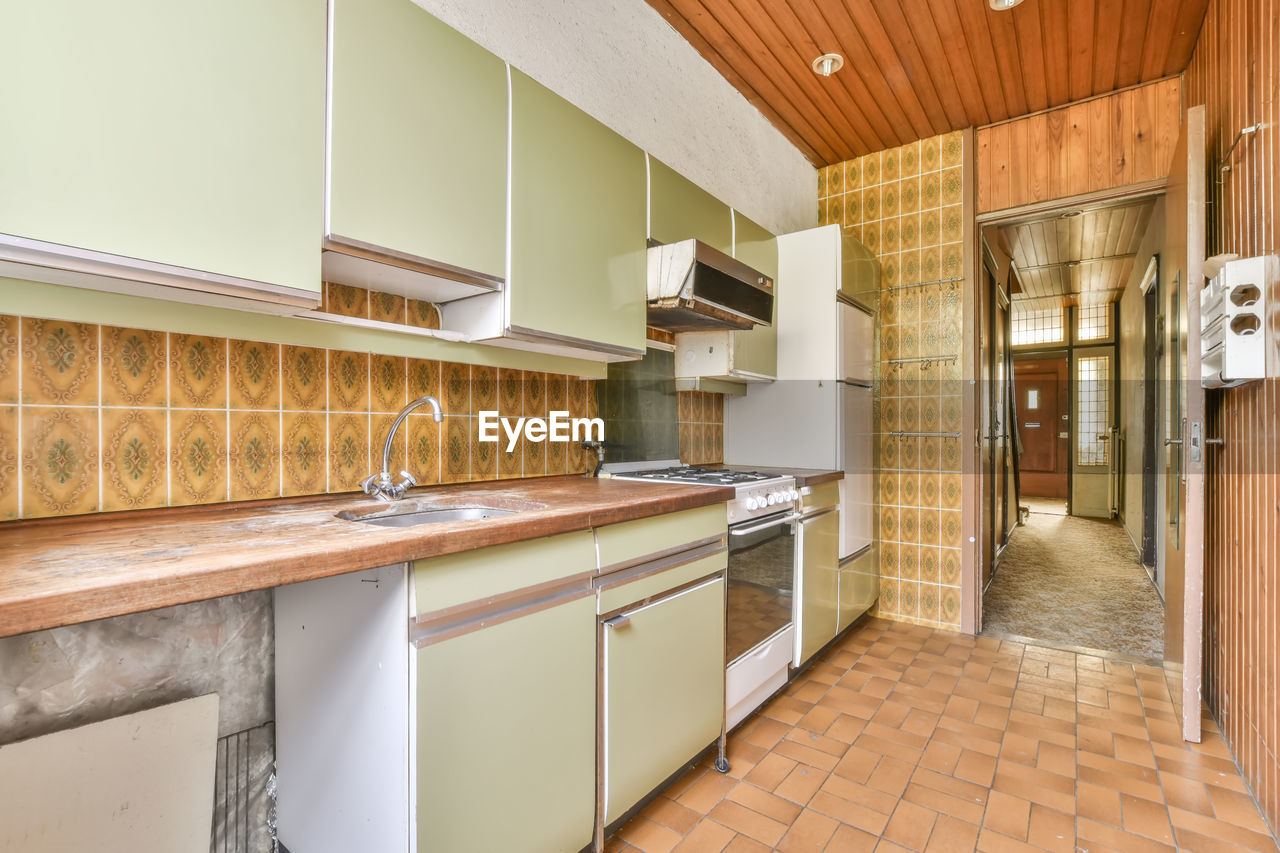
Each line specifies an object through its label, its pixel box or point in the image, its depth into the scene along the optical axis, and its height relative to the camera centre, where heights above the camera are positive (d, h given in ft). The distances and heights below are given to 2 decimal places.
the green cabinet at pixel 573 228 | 5.27 +2.02
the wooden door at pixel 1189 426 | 6.72 +0.02
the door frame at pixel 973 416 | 10.58 +0.22
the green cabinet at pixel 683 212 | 6.93 +2.80
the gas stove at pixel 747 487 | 6.76 -0.73
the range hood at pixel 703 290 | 6.70 +1.71
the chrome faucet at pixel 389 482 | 5.03 -0.46
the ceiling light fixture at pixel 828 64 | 9.06 +5.76
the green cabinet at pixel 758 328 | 8.73 +1.68
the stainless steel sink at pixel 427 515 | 4.68 -0.75
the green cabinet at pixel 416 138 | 3.99 +2.21
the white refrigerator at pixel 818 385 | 9.53 +0.74
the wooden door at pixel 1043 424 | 27.27 +0.18
